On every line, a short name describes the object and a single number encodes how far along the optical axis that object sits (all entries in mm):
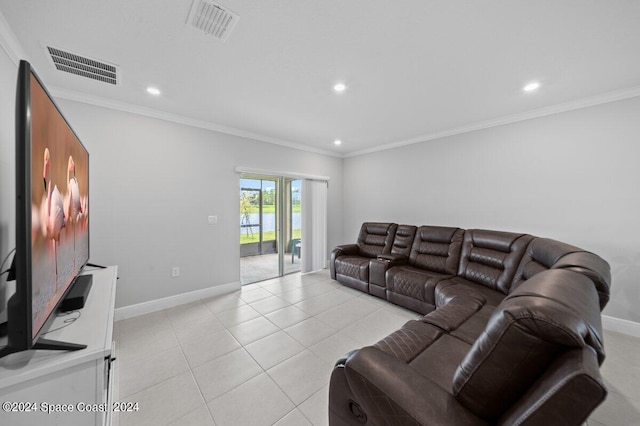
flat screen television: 829
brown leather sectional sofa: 624
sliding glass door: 4590
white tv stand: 898
